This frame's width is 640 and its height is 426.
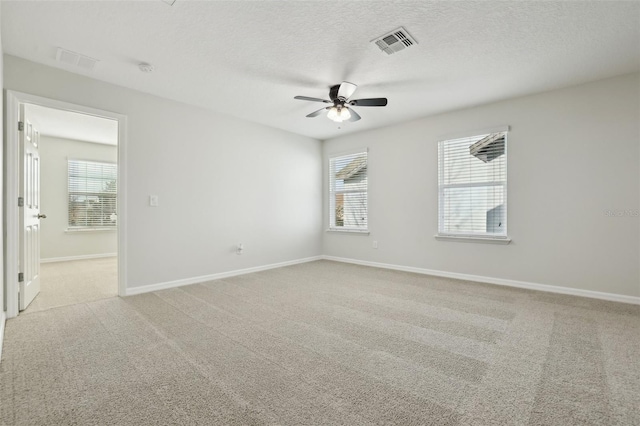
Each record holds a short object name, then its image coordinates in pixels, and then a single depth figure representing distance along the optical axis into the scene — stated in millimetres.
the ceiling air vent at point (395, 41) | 2508
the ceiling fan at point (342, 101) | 3330
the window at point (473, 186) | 4156
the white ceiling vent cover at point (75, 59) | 2842
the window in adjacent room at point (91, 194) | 6402
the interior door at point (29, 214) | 3041
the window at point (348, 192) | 5676
